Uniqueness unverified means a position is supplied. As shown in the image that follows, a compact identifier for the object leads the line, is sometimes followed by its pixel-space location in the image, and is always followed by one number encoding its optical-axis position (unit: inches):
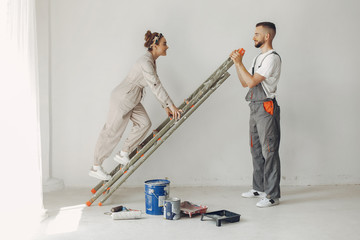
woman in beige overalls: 141.1
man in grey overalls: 133.9
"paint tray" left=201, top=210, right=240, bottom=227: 113.0
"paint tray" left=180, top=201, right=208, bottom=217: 121.3
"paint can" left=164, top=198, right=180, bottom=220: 118.4
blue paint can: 123.9
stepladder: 133.3
